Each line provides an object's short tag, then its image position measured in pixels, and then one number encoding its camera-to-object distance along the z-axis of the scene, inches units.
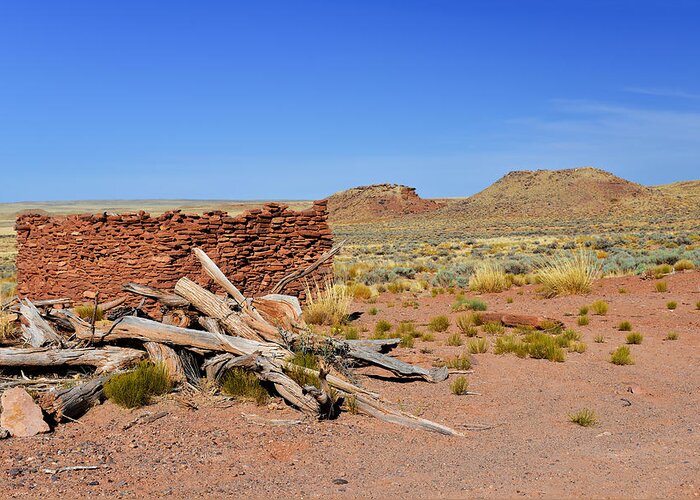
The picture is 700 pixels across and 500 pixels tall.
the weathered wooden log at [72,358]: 311.3
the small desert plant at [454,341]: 441.1
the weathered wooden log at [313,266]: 489.4
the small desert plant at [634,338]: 439.8
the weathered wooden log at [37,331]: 339.3
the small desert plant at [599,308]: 546.9
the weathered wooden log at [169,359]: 305.1
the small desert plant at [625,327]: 486.0
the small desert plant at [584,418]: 273.3
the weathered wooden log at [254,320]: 341.4
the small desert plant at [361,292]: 697.0
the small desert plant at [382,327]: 485.4
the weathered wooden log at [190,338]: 312.2
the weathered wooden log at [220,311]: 339.3
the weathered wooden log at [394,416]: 260.2
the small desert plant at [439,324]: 502.0
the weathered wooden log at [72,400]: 265.7
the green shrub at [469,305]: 588.1
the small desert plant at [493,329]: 483.8
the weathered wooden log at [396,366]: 333.7
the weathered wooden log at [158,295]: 367.6
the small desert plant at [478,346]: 410.9
